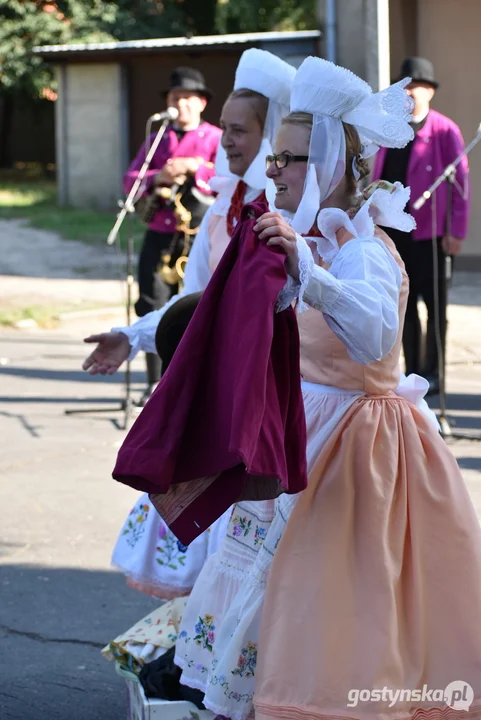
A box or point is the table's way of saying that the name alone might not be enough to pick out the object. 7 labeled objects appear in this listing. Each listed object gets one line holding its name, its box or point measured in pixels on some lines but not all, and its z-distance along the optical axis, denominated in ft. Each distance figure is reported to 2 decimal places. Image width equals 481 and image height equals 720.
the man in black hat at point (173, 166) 49.67
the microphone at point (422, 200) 41.86
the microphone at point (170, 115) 49.71
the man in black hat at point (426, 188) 53.83
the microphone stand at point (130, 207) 48.88
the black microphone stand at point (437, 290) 46.78
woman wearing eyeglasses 18.10
